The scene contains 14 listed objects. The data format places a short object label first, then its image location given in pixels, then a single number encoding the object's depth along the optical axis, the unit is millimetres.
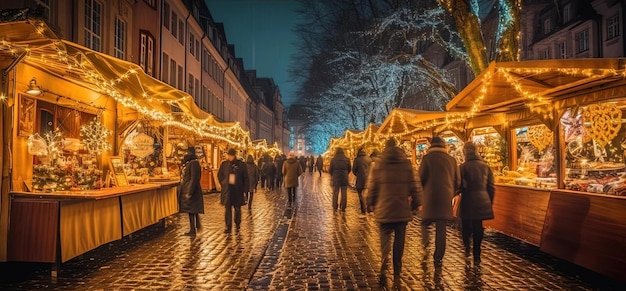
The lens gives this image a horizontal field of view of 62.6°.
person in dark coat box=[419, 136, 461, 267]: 7492
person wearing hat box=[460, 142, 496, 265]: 7996
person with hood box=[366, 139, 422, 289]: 6668
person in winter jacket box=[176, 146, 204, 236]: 10539
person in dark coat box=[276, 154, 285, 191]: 27328
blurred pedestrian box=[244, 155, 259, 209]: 17375
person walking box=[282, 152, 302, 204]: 17219
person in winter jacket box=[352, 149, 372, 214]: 15422
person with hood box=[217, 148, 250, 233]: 11469
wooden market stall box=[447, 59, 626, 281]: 6906
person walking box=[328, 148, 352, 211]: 15289
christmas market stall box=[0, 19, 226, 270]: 6891
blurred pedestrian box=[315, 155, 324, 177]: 34812
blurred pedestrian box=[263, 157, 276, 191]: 26031
